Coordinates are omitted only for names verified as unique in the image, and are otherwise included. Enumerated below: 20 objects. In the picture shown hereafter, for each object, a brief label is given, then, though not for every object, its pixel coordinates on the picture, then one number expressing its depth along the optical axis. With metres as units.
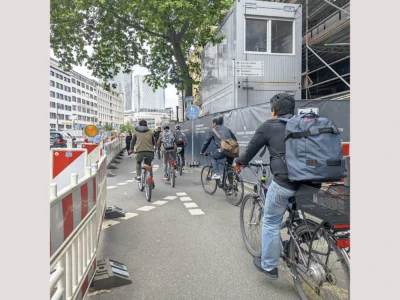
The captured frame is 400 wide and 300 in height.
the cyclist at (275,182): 2.99
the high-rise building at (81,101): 95.00
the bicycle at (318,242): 2.31
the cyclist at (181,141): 12.64
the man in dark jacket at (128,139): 21.77
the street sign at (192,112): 14.15
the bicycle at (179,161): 12.22
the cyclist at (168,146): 9.37
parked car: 19.12
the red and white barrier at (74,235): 2.08
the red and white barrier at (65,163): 4.86
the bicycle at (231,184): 6.74
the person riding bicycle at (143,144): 7.82
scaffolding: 13.54
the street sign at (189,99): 15.12
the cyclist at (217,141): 6.98
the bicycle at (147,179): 7.24
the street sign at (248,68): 12.27
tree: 13.79
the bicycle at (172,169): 9.13
